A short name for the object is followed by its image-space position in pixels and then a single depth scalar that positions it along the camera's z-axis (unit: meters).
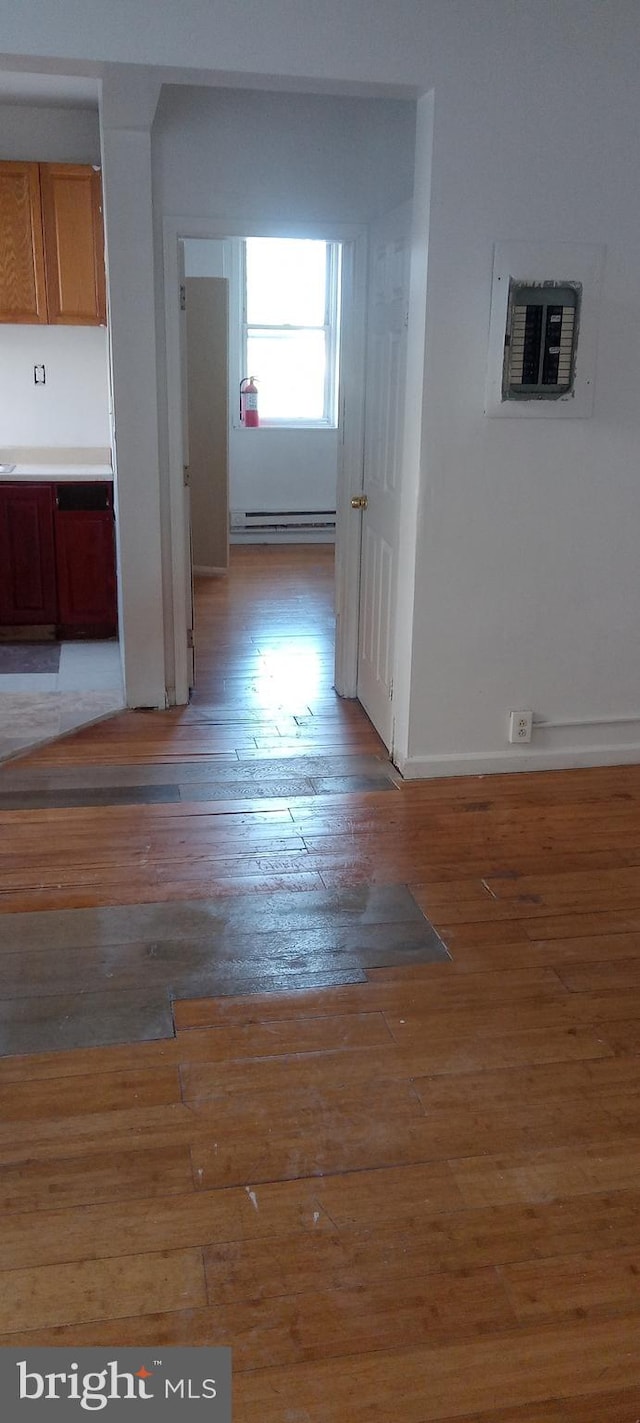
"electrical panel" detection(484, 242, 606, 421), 3.69
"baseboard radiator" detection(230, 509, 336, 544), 9.17
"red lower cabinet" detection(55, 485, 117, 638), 5.74
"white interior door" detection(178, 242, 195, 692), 4.67
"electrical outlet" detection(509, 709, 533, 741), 4.15
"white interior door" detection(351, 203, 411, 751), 4.13
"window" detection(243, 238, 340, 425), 8.86
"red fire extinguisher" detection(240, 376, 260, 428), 8.96
